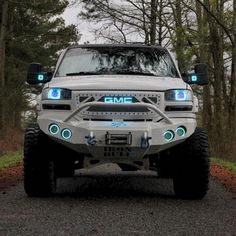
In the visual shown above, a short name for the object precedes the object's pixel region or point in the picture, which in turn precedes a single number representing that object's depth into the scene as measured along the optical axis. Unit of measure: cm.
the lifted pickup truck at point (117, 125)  793
